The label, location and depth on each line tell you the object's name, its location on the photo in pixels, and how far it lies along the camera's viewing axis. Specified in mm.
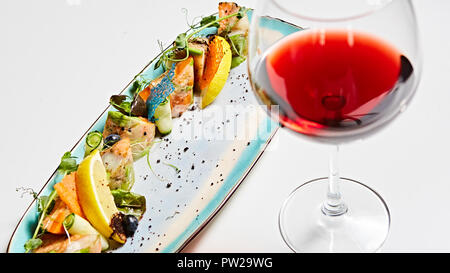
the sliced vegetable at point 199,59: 730
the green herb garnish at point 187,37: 731
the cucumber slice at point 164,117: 695
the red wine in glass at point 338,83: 540
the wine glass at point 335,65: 534
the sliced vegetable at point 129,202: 645
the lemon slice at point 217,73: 727
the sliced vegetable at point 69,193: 623
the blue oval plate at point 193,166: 623
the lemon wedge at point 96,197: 618
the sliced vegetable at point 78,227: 605
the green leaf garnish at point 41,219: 606
